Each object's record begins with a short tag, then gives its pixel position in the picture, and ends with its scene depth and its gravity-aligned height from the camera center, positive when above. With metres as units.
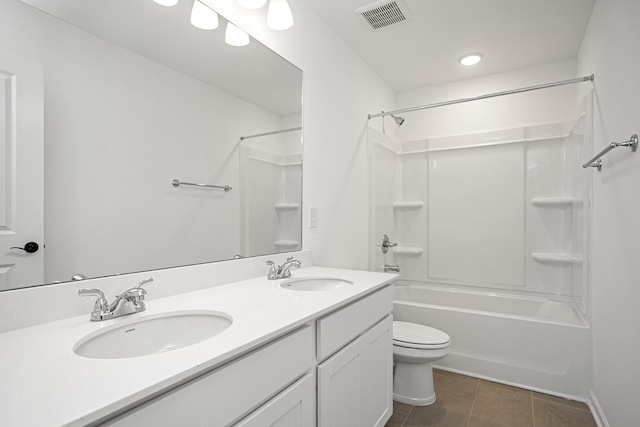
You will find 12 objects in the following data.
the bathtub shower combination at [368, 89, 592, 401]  2.18 -0.28
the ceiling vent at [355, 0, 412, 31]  2.02 +1.29
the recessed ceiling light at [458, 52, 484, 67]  2.68 +1.28
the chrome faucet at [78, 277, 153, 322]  0.92 -0.27
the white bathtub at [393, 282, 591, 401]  2.07 -0.90
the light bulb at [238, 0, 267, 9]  1.48 +0.95
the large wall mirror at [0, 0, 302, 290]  0.88 +0.25
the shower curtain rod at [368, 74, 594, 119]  2.05 +0.84
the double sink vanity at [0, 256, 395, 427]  0.56 -0.34
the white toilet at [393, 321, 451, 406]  1.94 -0.93
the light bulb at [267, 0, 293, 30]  1.58 +0.96
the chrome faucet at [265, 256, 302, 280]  1.56 -0.28
